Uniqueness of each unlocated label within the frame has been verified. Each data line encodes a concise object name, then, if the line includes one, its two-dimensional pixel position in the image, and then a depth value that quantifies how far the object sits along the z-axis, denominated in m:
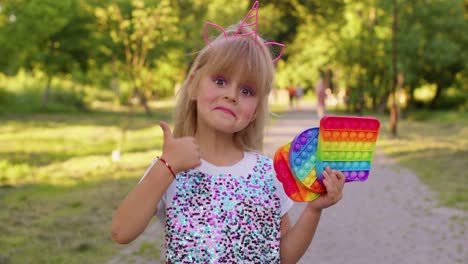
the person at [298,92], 46.34
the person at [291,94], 40.69
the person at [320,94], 27.88
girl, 2.03
